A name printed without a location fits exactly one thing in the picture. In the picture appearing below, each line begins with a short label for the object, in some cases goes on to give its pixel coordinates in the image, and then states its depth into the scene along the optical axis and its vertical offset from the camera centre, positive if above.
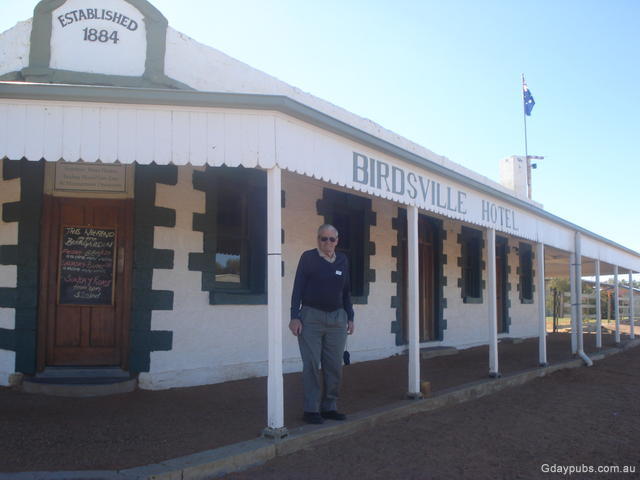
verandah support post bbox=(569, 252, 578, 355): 10.54 -0.37
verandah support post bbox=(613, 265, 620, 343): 14.55 -0.43
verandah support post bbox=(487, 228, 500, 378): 7.79 -0.51
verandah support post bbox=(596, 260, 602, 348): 13.18 -0.70
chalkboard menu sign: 6.47 +0.18
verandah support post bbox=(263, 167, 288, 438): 4.41 -0.23
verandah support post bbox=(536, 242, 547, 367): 9.20 -0.33
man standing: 4.90 -0.34
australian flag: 20.55 +6.68
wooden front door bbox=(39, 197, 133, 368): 6.36 +0.00
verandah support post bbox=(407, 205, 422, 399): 6.23 -0.09
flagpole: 18.10 +3.98
